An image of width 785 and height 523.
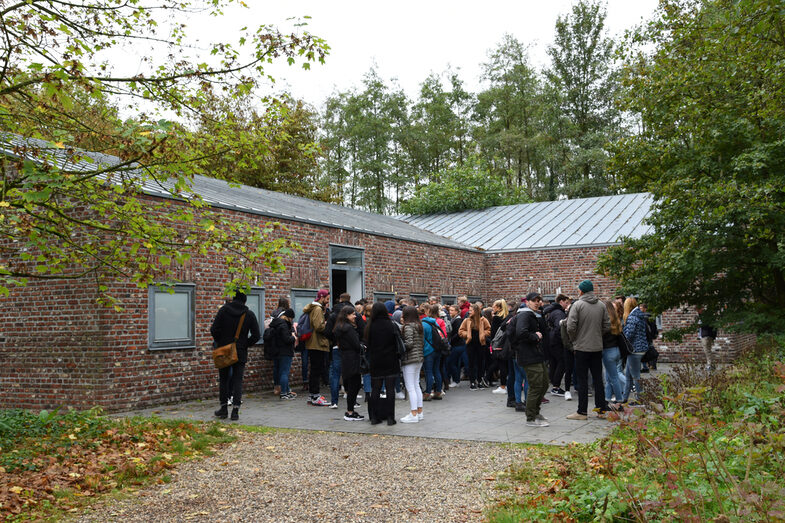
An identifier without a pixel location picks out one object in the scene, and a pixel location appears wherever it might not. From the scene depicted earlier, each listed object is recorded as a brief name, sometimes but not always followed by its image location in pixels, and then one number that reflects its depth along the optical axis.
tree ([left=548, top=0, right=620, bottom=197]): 34.47
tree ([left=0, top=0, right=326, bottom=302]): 6.17
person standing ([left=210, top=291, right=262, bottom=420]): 9.45
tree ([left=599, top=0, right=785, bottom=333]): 10.59
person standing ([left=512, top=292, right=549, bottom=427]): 8.62
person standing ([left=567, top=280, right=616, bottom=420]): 8.98
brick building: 10.43
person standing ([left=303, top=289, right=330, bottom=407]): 11.23
